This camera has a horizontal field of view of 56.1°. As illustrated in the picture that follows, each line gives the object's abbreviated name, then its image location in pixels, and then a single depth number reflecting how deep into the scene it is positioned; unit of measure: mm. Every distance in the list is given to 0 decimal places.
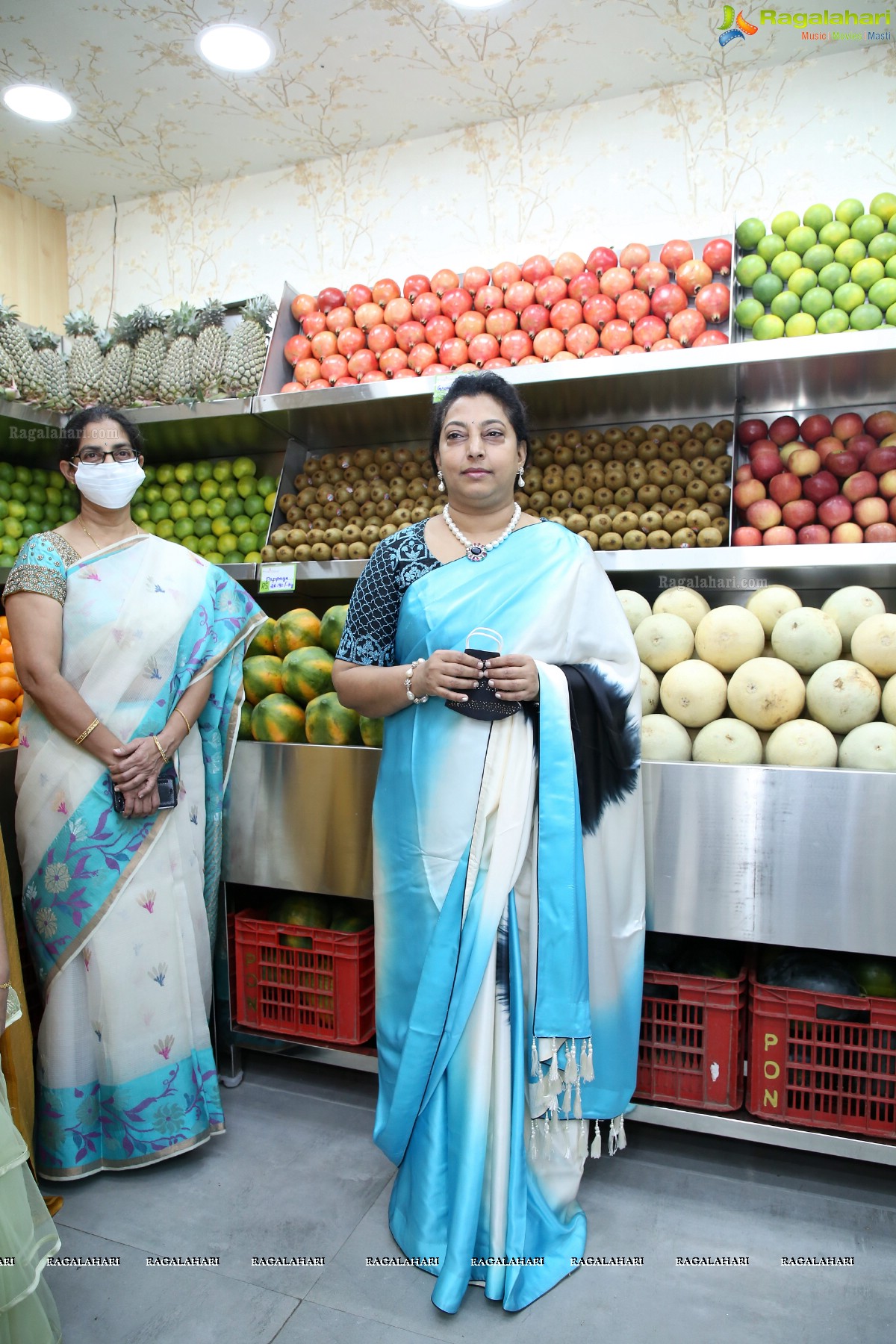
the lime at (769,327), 2854
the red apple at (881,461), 2707
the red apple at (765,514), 2766
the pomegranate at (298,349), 3545
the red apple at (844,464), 2764
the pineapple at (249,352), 3400
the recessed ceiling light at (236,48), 3229
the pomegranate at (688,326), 2949
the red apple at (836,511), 2713
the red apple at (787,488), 2805
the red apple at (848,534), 2674
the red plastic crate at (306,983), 2455
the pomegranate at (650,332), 2961
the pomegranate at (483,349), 3184
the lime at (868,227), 2842
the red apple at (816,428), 2916
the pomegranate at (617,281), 3094
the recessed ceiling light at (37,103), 3592
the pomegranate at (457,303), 3334
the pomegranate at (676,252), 3148
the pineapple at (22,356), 3480
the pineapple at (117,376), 3611
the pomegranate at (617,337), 3000
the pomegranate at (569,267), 3236
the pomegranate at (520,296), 3219
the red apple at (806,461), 2834
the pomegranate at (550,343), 3096
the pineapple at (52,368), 3621
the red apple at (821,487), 2771
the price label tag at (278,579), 3127
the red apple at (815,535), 2691
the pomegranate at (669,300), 3012
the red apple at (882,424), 2822
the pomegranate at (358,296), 3541
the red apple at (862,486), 2707
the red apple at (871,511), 2666
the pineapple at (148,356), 3551
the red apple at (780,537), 2709
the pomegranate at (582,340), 3053
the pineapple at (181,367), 3428
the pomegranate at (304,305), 3643
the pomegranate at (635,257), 3162
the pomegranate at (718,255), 3107
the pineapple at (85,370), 3650
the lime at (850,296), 2756
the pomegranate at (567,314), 3115
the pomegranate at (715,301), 2990
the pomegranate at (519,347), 3146
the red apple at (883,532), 2594
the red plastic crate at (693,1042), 2127
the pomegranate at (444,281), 3429
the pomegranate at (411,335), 3346
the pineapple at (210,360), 3400
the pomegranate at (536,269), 3291
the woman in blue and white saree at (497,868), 1753
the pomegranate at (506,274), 3309
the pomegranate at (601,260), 3209
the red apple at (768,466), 2877
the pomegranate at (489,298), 3271
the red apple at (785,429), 2980
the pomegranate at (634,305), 3041
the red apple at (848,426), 2867
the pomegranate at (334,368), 3381
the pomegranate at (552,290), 3184
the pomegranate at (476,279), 3394
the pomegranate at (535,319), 3162
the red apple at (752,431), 3025
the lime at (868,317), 2703
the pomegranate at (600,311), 3072
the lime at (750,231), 3045
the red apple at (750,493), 2842
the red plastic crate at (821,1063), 2012
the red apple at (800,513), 2744
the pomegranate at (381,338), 3395
